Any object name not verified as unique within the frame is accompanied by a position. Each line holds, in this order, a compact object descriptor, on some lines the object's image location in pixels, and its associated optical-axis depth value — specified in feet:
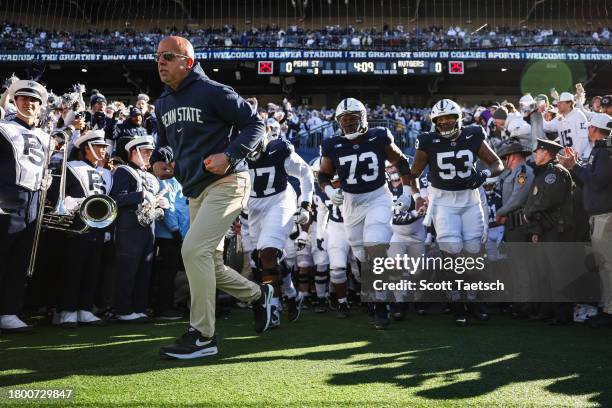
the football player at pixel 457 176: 23.39
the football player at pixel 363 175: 23.36
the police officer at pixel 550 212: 23.72
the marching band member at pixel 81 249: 21.86
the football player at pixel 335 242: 25.72
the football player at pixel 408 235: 28.68
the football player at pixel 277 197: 23.36
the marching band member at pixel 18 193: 19.56
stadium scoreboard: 105.50
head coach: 14.85
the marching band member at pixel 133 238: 23.18
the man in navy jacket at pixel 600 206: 21.04
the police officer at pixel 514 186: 26.27
